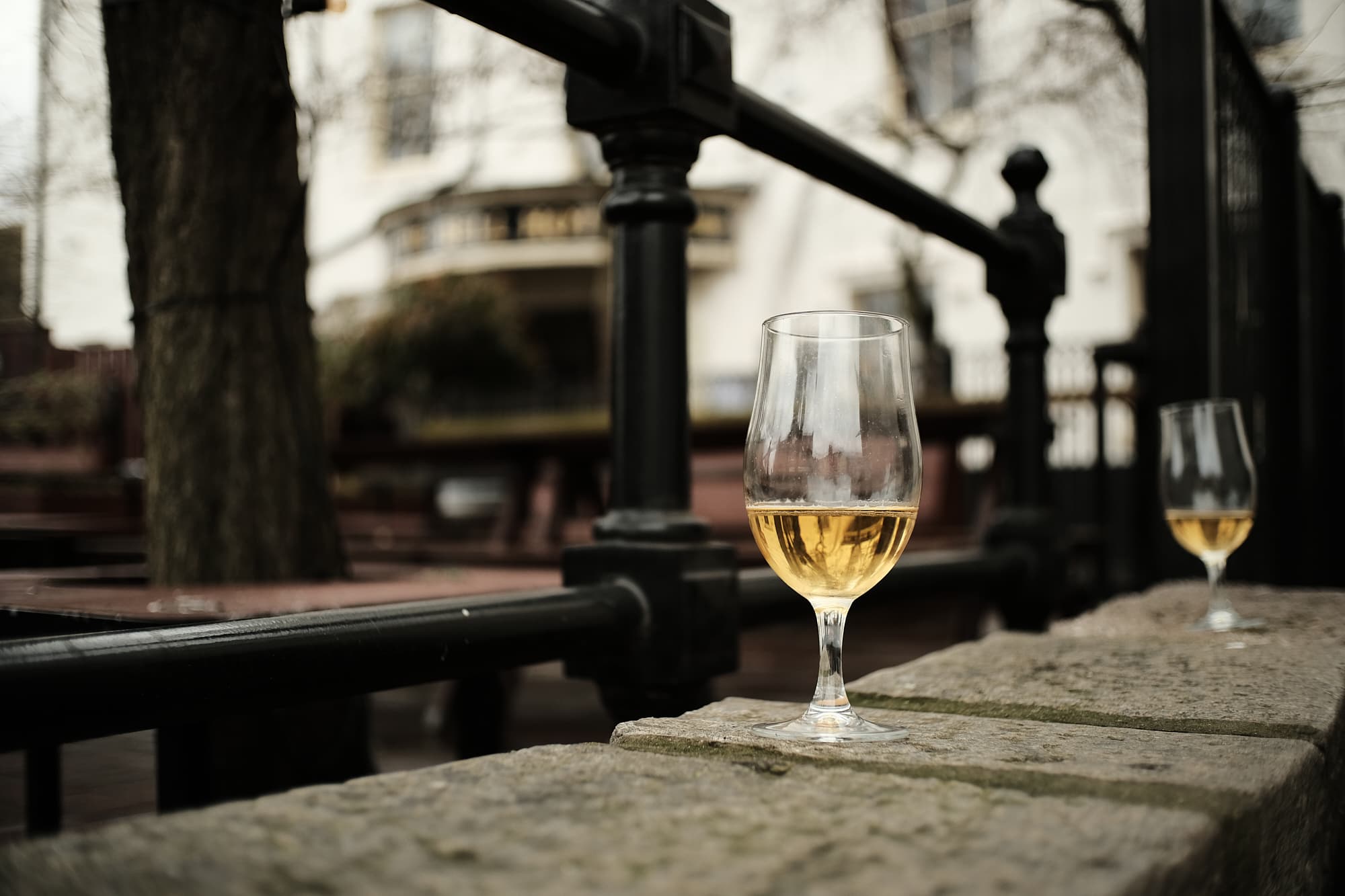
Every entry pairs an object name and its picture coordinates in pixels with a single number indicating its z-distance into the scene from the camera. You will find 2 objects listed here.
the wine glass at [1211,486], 1.34
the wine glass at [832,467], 0.70
